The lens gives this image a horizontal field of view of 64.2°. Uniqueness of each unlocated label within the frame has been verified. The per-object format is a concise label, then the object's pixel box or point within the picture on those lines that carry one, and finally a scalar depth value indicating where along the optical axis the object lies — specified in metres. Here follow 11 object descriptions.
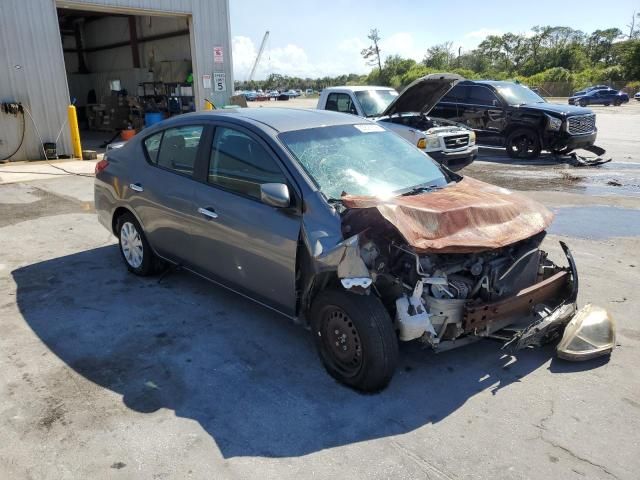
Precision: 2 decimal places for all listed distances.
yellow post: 13.45
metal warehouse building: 12.58
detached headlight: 3.59
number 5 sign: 16.20
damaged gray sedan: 3.17
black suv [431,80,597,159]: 12.49
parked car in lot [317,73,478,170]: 9.04
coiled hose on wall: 12.44
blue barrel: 17.98
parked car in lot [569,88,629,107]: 40.53
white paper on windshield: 4.38
